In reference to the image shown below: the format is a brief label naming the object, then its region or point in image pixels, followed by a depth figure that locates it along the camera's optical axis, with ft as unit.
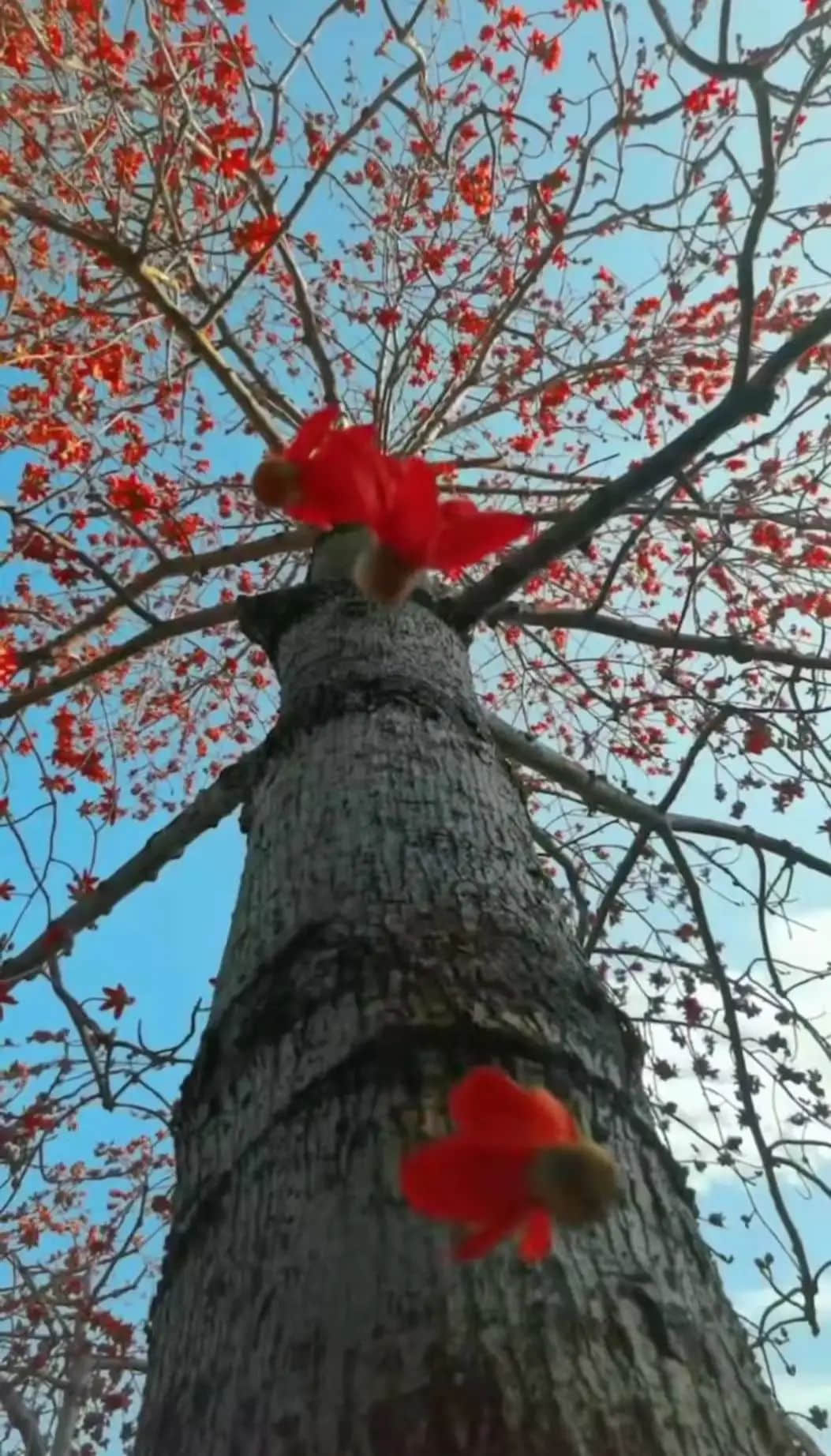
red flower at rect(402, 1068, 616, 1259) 1.89
